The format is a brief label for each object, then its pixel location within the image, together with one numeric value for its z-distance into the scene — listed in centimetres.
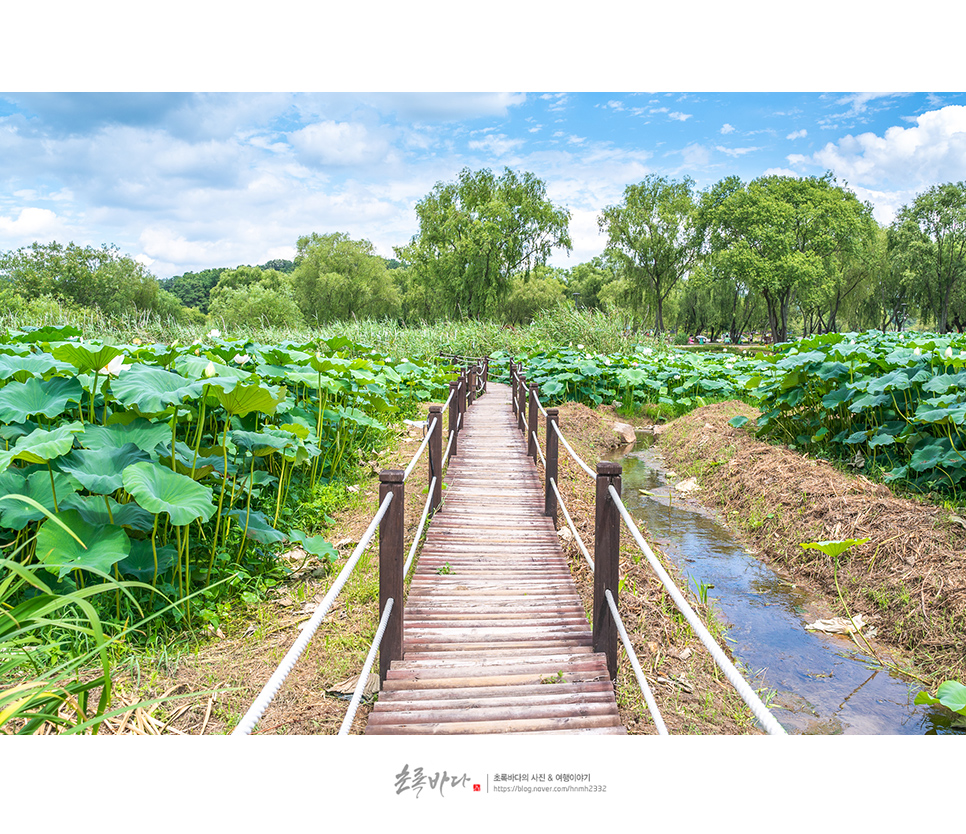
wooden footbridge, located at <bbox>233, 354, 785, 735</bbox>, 193
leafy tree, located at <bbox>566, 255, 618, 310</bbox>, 5176
